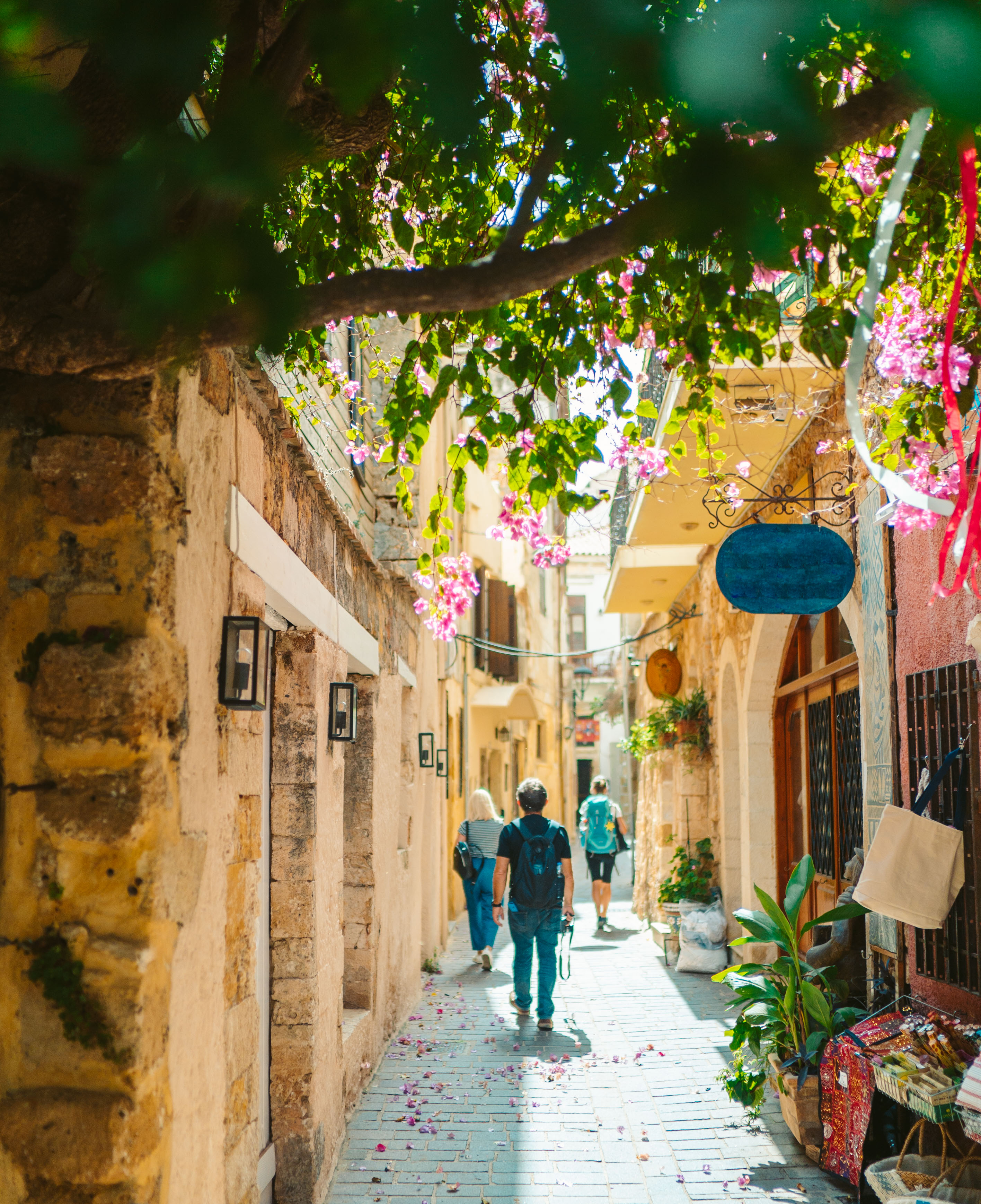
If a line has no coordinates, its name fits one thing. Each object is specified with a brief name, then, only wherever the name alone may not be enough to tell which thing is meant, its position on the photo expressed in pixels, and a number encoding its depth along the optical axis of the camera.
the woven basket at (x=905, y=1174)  3.55
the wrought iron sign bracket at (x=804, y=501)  5.75
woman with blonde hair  9.55
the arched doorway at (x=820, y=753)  6.61
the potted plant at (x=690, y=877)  9.84
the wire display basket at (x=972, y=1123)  3.15
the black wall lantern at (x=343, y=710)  5.05
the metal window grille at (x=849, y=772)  6.39
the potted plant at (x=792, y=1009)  4.68
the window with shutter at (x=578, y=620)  37.00
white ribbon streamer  1.86
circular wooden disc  12.06
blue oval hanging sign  5.04
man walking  7.12
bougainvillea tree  1.70
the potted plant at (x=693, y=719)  10.84
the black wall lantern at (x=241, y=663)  2.91
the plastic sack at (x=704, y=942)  9.16
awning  15.50
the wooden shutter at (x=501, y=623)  17.12
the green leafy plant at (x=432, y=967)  9.56
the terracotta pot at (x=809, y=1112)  4.64
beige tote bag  4.00
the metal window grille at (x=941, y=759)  4.08
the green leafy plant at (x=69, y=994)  2.27
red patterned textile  4.14
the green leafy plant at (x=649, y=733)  11.17
